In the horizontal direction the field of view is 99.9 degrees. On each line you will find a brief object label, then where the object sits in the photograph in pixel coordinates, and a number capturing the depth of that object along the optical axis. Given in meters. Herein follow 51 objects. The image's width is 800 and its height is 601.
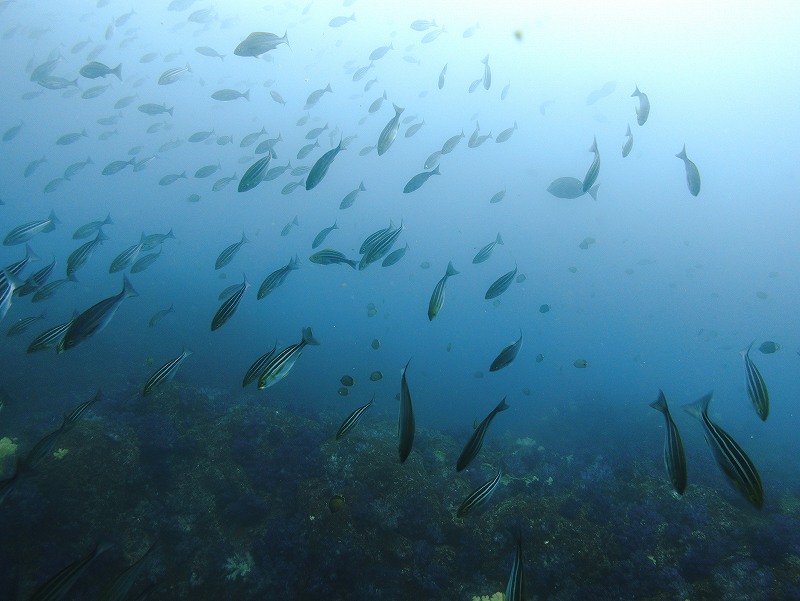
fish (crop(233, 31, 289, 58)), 6.51
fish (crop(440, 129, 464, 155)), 8.02
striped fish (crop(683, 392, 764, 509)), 2.29
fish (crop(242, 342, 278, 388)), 3.64
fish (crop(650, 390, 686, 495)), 2.45
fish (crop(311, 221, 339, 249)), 7.78
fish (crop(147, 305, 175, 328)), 8.22
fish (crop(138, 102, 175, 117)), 9.96
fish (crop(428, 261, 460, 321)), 4.06
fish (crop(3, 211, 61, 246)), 5.63
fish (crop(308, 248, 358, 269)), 5.20
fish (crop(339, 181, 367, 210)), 7.76
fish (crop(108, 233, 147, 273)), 5.65
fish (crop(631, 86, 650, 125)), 5.38
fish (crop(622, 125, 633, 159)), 5.97
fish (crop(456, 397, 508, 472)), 2.87
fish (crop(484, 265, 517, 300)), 5.31
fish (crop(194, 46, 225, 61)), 10.98
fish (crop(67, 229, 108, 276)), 5.09
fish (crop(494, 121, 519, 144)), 10.57
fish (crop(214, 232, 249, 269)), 5.92
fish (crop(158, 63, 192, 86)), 8.30
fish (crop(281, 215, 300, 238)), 11.70
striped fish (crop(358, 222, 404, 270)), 4.70
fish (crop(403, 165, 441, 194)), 6.22
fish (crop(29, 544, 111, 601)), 2.61
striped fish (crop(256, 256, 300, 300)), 4.91
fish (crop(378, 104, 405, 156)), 5.47
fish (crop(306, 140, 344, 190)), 4.82
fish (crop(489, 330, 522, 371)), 4.53
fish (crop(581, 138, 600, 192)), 4.97
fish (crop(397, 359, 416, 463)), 1.93
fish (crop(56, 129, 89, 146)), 11.91
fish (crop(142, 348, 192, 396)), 3.99
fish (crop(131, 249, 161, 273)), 7.89
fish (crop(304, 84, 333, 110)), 10.35
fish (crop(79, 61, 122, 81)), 8.10
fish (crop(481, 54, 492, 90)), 7.72
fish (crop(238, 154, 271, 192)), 5.33
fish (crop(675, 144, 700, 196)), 5.09
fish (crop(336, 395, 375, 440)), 3.99
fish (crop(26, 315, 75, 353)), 4.45
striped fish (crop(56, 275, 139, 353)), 3.12
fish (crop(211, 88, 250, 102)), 8.80
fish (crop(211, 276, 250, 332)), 3.72
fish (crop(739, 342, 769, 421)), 3.28
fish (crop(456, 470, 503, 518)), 3.54
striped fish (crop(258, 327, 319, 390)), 3.37
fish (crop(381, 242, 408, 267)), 6.09
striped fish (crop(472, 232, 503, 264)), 6.26
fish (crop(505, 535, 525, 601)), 2.38
